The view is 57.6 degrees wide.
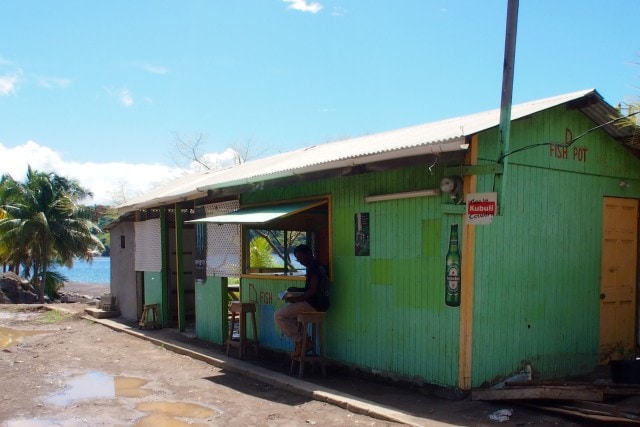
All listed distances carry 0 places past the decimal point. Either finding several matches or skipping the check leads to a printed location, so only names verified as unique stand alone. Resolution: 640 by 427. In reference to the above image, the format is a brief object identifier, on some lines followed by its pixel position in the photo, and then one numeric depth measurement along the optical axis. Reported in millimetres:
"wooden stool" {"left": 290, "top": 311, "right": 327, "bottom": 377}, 7727
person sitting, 7785
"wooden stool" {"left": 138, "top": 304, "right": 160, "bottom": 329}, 12891
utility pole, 5664
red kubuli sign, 5953
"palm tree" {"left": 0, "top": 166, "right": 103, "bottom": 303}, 26578
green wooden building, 6402
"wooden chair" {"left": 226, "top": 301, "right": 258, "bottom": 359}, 9273
